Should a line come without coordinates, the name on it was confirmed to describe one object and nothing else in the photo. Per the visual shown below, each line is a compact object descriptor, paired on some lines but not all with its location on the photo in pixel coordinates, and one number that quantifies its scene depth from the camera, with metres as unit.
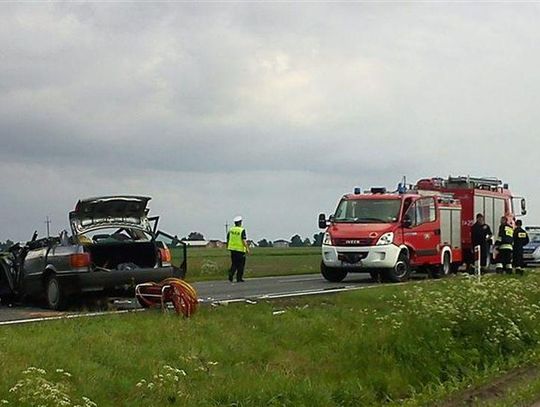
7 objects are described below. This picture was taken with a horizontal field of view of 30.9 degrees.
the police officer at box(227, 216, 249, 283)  26.52
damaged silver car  16.42
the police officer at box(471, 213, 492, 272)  29.50
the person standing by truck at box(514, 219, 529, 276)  28.11
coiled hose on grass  14.26
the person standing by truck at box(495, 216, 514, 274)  27.36
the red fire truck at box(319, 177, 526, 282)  25.72
